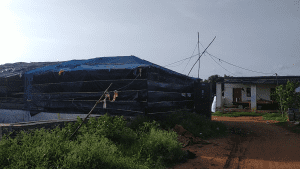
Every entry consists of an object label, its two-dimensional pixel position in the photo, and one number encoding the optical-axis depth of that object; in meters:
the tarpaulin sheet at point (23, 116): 10.19
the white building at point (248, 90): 19.78
